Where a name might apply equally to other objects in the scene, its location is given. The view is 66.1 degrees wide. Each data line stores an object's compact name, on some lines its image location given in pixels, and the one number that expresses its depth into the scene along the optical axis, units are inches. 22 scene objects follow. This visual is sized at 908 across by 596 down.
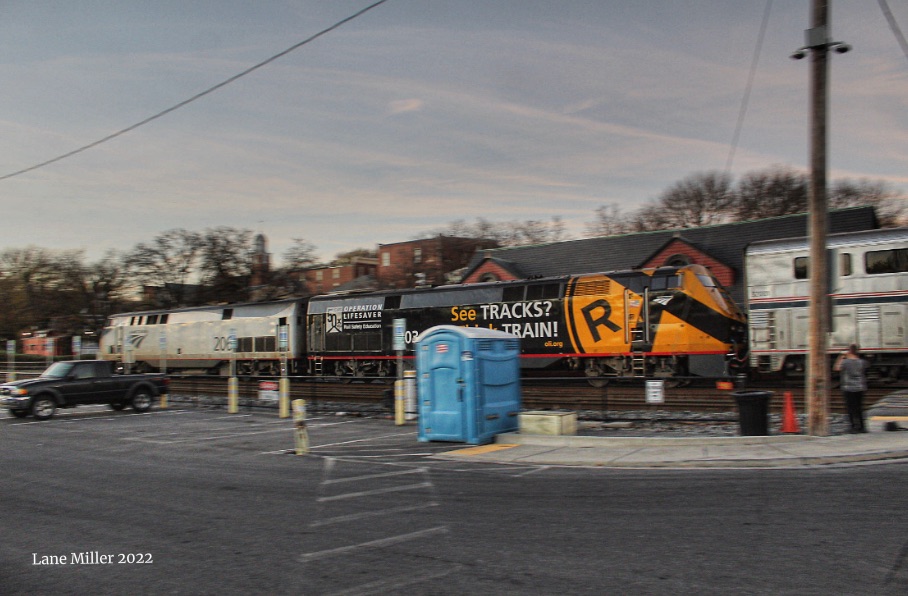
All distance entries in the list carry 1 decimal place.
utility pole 519.2
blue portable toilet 557.6
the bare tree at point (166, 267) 2768.2
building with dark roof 1546.4
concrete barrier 560.4
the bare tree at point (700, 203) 2564.0
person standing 513.0
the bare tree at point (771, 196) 2443.4
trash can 512.4
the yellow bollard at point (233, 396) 911.7
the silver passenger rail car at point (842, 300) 850.8
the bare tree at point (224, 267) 2832.2
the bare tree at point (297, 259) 2962.6
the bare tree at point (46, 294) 2701.8
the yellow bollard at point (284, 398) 815.1
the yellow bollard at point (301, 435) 531.5
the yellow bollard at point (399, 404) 709.9
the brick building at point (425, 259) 3073.3
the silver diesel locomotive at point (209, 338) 1380.4
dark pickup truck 845.2
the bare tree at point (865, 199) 2377.0
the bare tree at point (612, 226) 2844.5
